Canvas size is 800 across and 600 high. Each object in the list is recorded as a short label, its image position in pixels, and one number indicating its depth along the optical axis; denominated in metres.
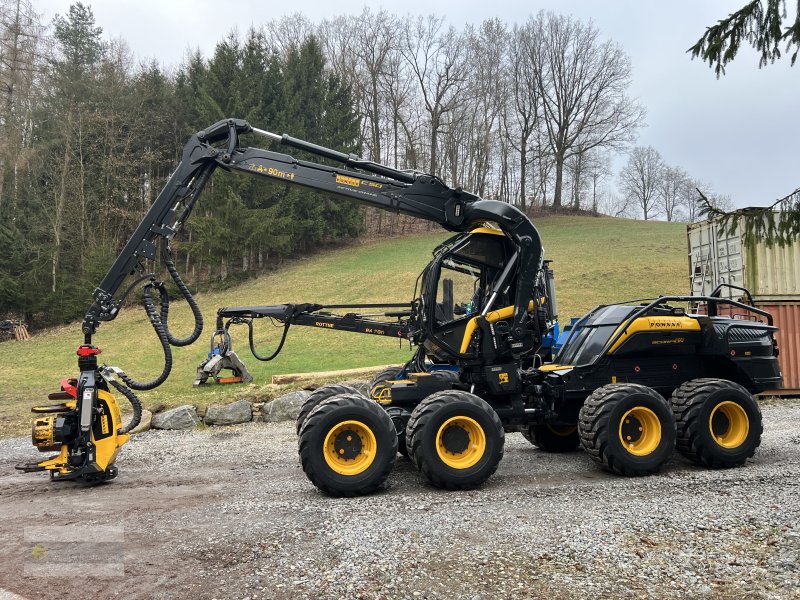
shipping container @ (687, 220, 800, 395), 12.20
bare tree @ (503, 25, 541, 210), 51.19
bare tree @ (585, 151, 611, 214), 52.97
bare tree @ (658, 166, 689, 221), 65.62
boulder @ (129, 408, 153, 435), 9.60
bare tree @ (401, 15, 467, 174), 48.03
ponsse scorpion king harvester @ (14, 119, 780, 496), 5.75
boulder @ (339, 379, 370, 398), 11.00
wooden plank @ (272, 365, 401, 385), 12.37
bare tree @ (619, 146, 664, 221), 66.56
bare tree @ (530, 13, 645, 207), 51.78
